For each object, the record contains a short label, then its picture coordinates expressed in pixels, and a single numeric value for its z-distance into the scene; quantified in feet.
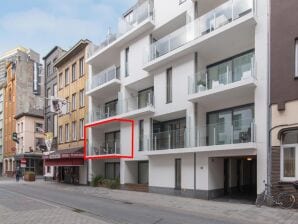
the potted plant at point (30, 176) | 87.41
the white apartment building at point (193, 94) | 37.44
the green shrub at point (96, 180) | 63.22
